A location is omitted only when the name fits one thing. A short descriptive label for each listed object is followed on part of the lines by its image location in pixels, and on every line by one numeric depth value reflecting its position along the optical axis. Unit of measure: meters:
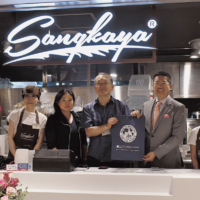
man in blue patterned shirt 2.81
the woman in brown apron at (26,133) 3.10
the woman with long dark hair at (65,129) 2.87
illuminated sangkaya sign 3.38
